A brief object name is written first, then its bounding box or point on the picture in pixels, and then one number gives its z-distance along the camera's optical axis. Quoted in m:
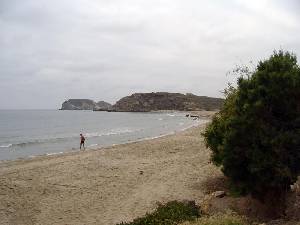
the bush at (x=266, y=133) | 9.42
